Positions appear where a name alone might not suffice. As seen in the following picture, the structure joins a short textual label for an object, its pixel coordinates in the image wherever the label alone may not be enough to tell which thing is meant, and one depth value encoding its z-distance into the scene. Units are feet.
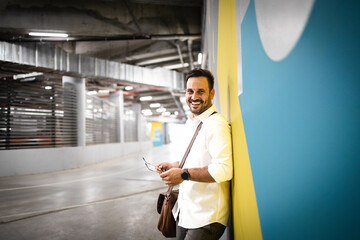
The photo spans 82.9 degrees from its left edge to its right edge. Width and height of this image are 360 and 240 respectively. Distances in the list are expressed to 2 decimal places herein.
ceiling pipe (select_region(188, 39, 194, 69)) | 26.00
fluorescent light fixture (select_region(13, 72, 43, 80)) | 28.53
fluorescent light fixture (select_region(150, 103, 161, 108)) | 66.64
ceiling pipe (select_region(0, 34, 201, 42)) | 23.84
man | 3.93
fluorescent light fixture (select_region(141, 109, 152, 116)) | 81.73
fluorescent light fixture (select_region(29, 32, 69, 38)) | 20.97
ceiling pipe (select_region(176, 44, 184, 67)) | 27.62
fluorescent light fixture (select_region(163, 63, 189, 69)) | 35.91
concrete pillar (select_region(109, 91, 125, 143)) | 45.28
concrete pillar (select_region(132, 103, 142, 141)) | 59.36
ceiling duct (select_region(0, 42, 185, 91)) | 21.13
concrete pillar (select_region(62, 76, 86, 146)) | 28.81
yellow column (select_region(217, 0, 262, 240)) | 3.34
